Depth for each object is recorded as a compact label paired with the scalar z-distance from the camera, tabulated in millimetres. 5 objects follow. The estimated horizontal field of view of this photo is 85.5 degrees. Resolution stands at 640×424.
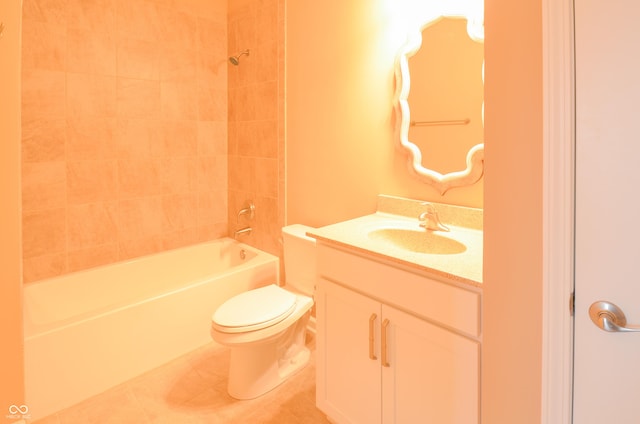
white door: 708
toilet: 1686
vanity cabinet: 1047
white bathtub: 1689
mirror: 1532
